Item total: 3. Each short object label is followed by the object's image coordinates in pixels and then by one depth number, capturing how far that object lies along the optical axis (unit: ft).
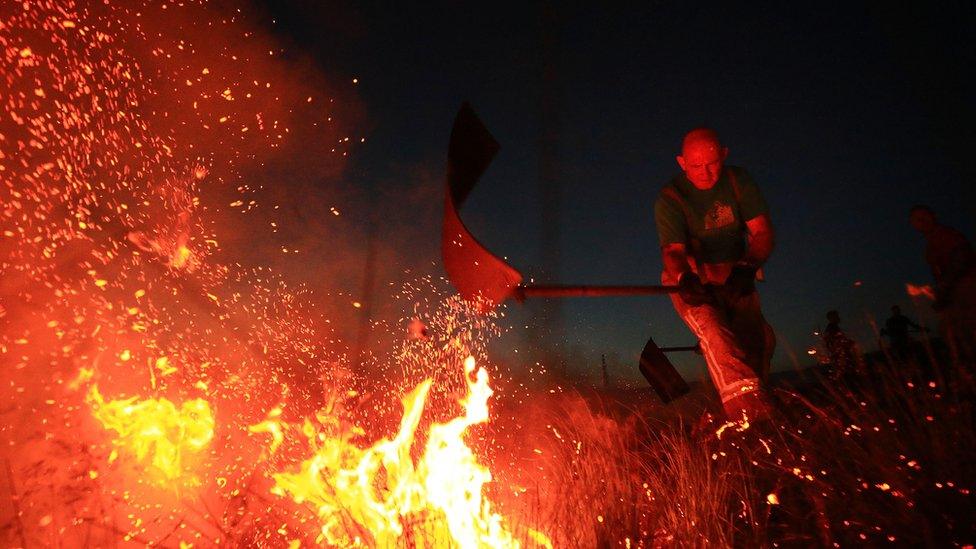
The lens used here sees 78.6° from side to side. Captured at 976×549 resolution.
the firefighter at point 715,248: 11.15
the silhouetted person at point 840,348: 12.53
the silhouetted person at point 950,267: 15.11
